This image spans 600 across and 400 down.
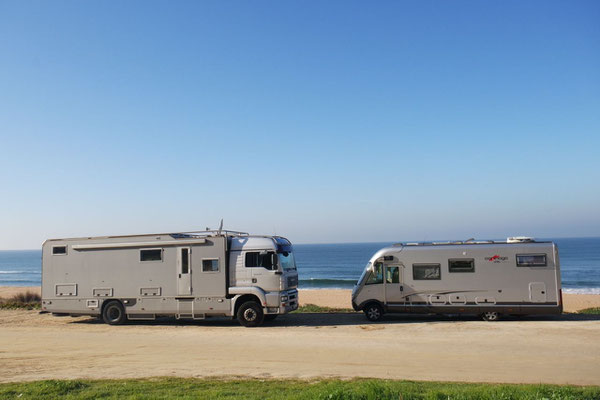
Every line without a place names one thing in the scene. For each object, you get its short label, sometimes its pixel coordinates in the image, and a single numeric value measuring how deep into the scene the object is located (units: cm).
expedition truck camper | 1825
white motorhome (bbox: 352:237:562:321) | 1781
